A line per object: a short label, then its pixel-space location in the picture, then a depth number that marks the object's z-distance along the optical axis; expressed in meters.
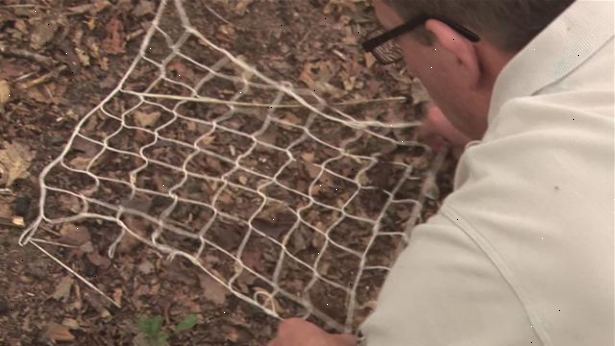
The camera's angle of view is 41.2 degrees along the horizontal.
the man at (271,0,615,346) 0.74
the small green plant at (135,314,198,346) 1.36
